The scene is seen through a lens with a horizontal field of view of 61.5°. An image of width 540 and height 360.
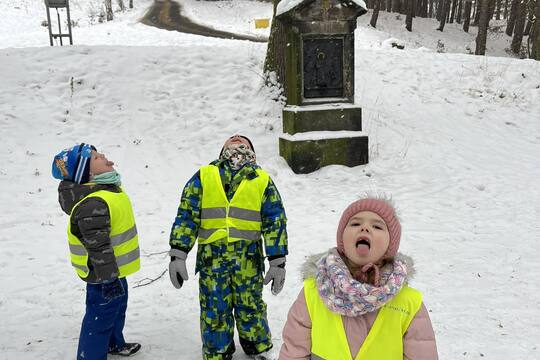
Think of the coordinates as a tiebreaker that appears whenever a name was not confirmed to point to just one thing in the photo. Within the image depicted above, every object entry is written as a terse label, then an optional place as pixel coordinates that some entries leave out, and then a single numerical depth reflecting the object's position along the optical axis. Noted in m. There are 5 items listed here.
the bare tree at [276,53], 8.38
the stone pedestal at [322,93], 6.93
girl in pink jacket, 1.75
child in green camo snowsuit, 2.82
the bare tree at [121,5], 28.45
